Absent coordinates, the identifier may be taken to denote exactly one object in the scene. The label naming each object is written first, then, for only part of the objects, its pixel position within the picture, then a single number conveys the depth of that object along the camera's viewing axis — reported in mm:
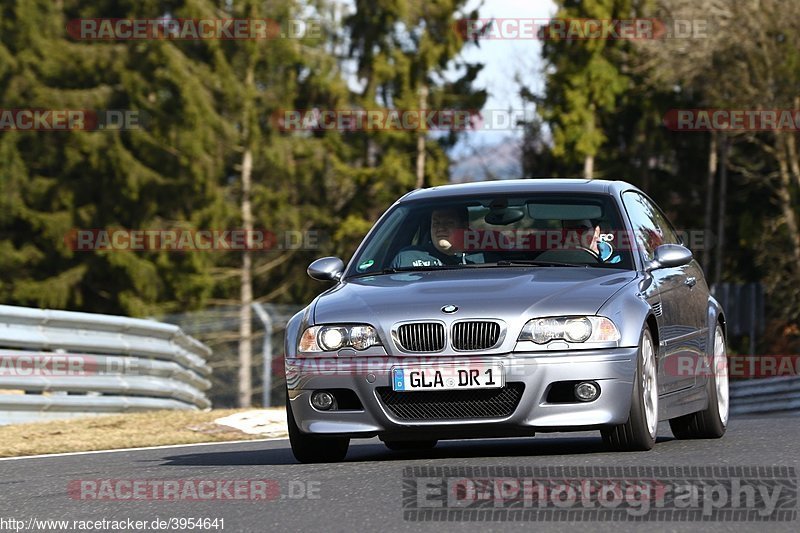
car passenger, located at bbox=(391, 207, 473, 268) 19297
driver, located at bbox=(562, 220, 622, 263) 18859
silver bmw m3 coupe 16578
